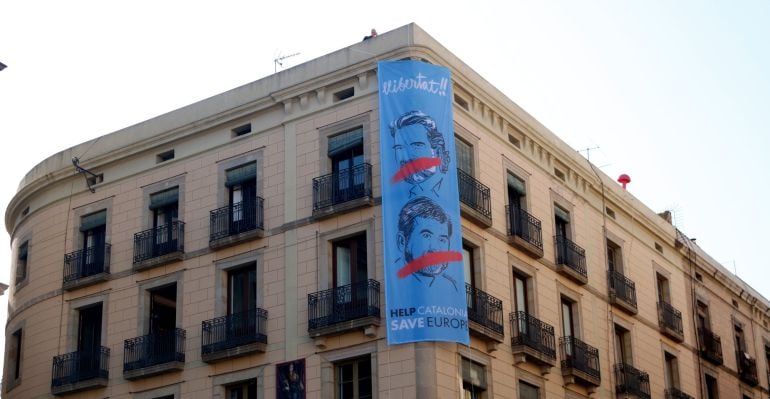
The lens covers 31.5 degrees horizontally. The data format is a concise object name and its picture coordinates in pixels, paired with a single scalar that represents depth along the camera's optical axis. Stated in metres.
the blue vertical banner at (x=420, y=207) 37.62
